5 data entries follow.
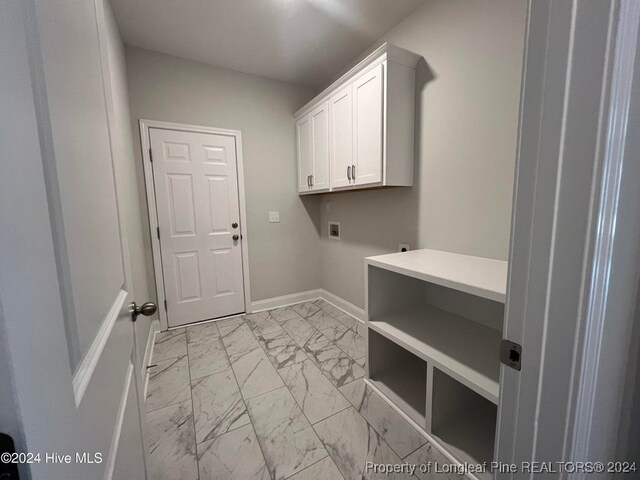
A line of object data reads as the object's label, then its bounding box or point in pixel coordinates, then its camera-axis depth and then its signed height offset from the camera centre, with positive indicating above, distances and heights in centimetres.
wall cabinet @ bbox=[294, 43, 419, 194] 182 +70
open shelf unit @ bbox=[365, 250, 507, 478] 122 -73
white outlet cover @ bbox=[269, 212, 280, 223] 306 -6
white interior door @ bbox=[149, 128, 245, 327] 251 -9
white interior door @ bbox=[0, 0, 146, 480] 25 -5
